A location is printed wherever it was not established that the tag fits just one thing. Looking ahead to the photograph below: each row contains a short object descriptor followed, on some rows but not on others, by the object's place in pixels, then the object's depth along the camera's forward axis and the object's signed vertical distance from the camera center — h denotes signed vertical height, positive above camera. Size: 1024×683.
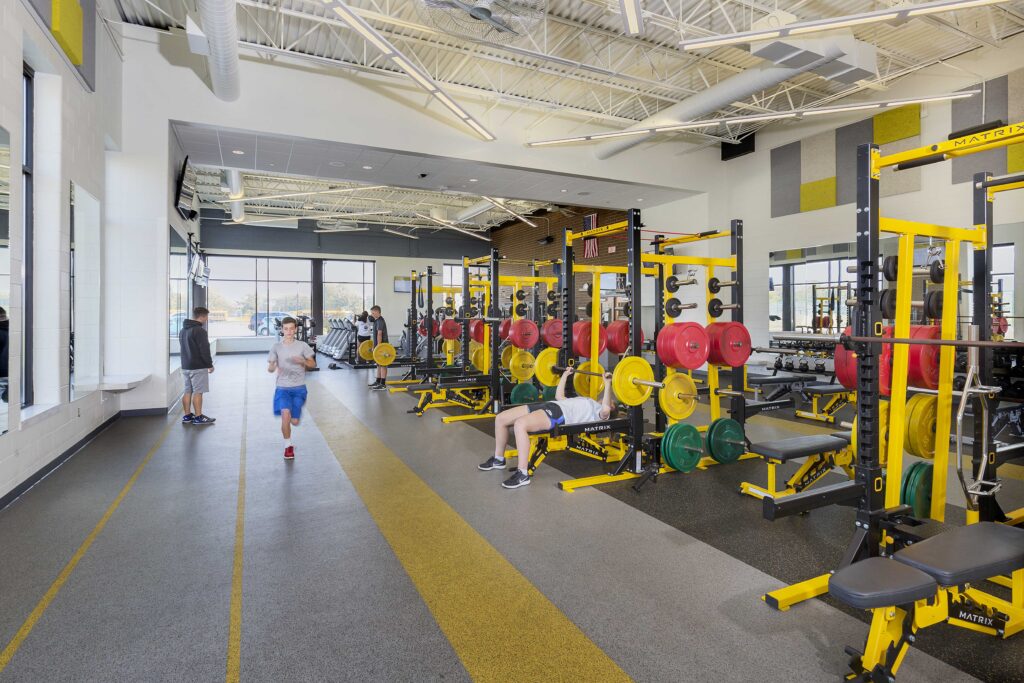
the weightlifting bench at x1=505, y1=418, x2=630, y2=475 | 4.18 -0.90
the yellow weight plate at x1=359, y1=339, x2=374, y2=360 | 10.57 -0.24
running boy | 4.64 -0.30
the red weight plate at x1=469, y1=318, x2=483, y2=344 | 7.86 +0.11
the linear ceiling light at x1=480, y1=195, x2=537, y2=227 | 12.25 +3.02
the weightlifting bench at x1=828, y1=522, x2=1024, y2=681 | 1.60 -0.72
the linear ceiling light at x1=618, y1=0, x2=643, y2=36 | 4.05 +2.43
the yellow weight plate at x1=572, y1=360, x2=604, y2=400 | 4.85 -0.40
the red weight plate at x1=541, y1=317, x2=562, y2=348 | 6.03 +0.06
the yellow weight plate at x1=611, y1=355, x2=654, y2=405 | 4.17 -0.32
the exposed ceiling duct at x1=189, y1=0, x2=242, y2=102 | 4.54 +2.73
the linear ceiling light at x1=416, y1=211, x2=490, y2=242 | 15.02 +3.25
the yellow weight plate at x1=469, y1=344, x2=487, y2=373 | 7.66 -0.29
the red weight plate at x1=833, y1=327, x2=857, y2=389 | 3.78 -0.21
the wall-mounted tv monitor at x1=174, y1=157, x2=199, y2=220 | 7.48 +2.16
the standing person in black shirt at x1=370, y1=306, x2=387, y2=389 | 9.12 +0.01
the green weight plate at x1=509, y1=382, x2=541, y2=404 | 6.13 -0.62
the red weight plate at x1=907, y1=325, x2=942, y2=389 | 3.11 -0.13
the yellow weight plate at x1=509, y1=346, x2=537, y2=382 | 6.39 -0.32
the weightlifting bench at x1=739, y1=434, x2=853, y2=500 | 3.10 -0.72
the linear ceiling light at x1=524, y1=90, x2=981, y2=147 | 6.44 +2.78
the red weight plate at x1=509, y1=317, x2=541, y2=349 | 6.46 +0.06
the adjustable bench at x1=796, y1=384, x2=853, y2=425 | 6.28 -0.73
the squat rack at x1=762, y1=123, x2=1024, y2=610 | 2.35 -0.34
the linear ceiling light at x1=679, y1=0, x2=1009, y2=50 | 4.21 +2.54
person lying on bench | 3.99 -0.60
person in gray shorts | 5.97 -0.29
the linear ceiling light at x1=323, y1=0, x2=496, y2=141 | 4.43 +2.62
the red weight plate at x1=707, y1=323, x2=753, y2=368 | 4.44 -0.04
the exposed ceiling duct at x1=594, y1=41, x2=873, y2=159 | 5.75 +3.00
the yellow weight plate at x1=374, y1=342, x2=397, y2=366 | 8.88 -0.26
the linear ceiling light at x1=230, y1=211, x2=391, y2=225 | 13.79 +3.06
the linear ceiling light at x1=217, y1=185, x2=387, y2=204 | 11.16 +2.96
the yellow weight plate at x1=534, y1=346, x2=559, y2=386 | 5.52 -0.29
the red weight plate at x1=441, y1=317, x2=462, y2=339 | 8.89 +0.14
